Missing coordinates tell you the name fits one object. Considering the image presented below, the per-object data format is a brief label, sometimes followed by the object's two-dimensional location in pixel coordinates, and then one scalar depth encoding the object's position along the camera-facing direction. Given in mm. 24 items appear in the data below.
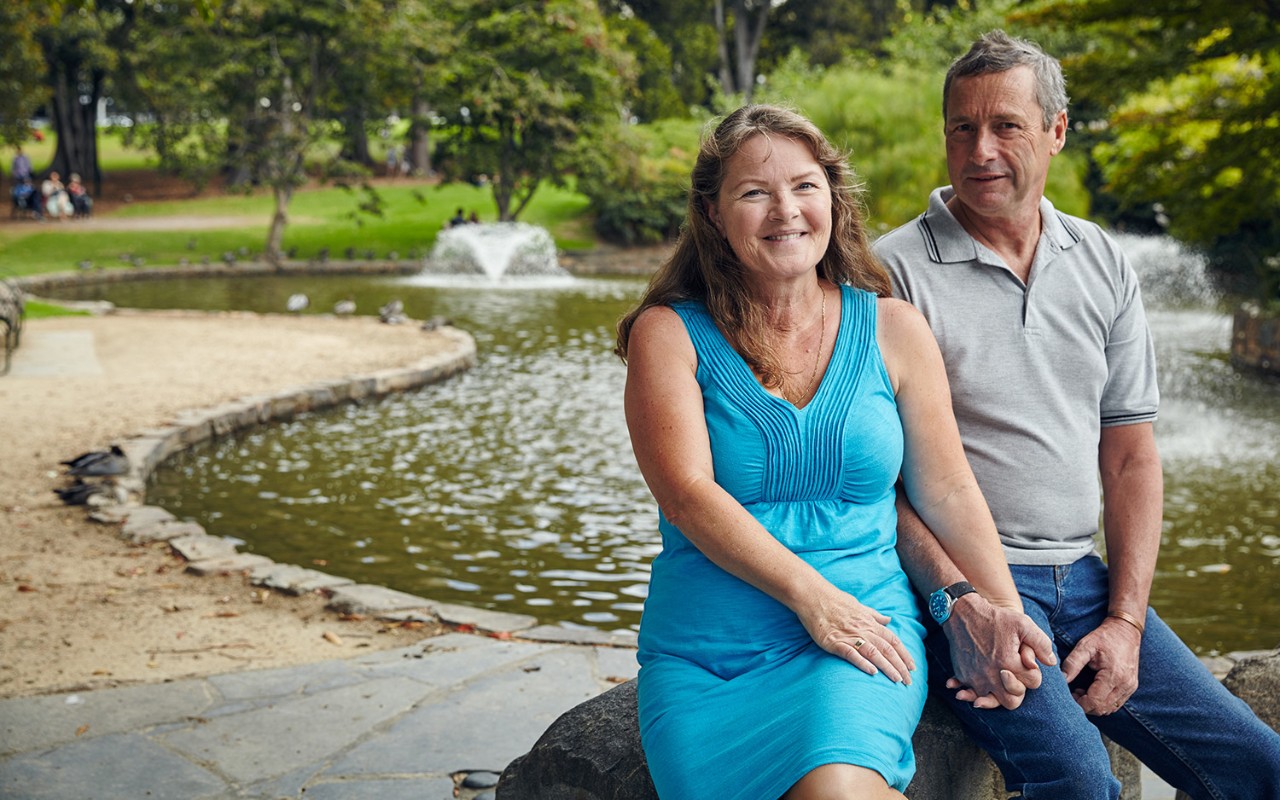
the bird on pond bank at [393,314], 15578
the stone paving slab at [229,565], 5893
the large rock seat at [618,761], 2350
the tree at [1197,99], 10898
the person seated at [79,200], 30375
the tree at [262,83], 22844
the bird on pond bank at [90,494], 7170
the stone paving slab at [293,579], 5613
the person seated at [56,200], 29547
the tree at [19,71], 24953
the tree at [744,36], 39031
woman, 2143
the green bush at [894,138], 19406
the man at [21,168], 31750
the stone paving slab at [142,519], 6582
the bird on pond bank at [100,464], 7516
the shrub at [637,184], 26609
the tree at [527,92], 24766
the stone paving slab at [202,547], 6117
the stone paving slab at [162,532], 6457
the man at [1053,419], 2416
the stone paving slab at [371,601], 5277
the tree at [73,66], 26672
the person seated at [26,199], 30297
